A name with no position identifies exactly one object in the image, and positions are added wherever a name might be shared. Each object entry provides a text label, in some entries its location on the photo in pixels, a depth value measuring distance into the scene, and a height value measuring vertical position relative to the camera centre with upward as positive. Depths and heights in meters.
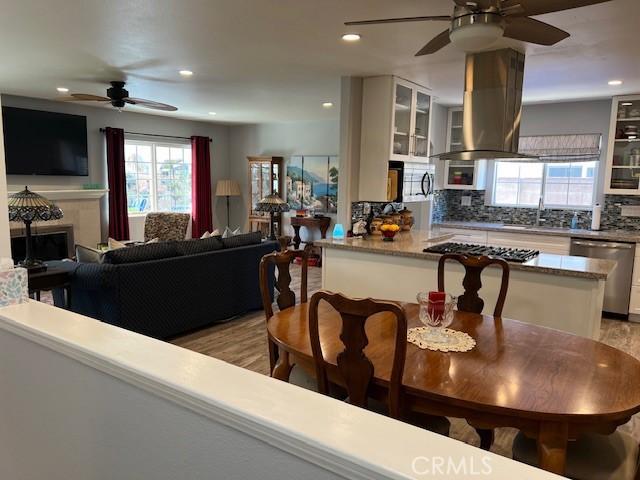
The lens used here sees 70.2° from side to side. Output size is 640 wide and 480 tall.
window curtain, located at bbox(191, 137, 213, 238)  8.39 -0.07
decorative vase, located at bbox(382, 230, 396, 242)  3.99 -0.43
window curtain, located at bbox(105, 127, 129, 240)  7.02 -0.07
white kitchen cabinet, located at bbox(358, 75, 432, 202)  4.27 +0.54
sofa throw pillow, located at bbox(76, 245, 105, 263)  3.83 -0.65
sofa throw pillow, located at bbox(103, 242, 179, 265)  3.59 -0.60
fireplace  5.90 -0.87
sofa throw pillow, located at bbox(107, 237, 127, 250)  4.90 -0.71
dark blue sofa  3.59 -0.94
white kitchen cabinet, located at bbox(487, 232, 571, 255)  5.16 -0.62
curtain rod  6.97 +0.76
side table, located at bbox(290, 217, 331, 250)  7.59 -0.67
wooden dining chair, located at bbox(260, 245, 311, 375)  2.32 -0.54
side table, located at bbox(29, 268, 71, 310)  3.44 -0.79
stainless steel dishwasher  4.80 -0.79
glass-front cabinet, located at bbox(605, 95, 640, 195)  5.02 +0.46
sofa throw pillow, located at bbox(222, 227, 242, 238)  4.91 -0.57
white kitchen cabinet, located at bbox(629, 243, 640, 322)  4.78 -1.08
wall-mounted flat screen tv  5.94 +0.48
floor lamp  8.67 -0.12
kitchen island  2.89 -0.67
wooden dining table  1.40 -0.66
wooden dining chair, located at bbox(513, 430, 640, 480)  1.51 -0.92
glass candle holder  1.92 -0.54
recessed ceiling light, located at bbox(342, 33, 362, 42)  3.04 +0.99
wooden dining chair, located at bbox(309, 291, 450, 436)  1.49 -0.56
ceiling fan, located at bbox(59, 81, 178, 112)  4.44 +0.79
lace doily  1.86 -0.65
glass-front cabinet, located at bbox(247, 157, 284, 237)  8.33 -0.01
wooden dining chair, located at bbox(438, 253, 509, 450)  2.54 -0.54
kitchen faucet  5.92 -0.30
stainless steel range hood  3.36 +0.65
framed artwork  7.81 +0.03
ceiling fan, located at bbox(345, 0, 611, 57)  1.84 +0.72
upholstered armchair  7.11 -0.71
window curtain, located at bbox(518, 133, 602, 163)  5.42 +0.52
